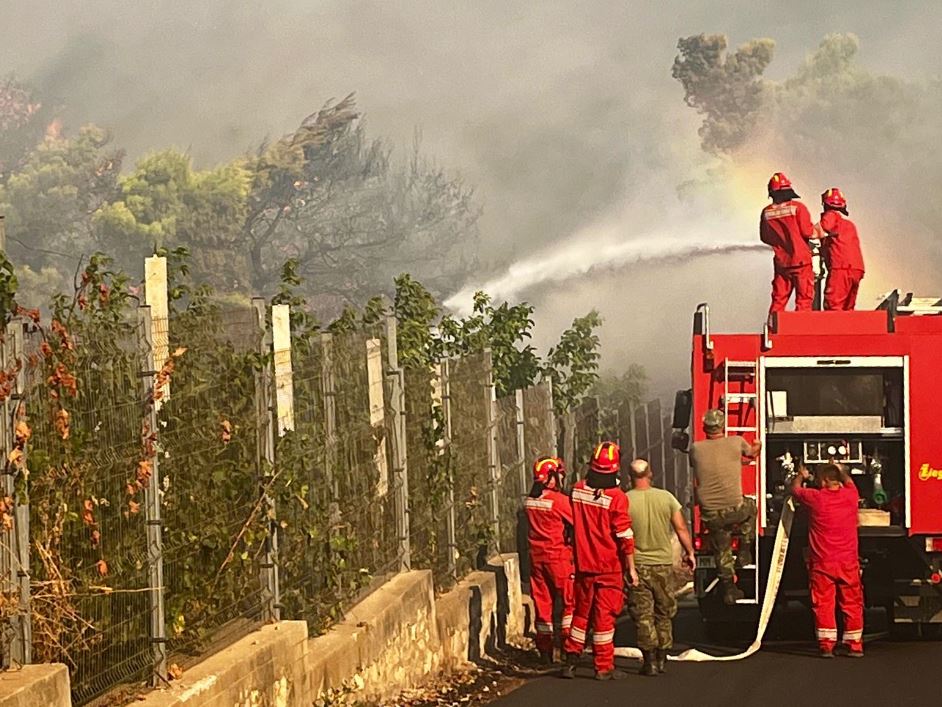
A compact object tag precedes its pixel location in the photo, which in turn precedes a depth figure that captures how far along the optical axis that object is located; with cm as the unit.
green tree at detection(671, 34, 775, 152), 9431
